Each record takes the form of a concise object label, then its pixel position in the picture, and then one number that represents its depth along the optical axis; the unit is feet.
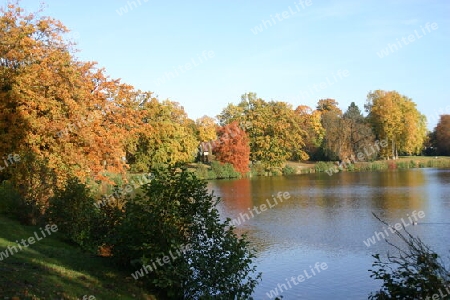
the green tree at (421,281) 21.34
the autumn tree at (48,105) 64.75
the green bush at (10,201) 50.06
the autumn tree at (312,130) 239.09
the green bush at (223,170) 180.04
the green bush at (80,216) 40.68
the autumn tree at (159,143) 156.15
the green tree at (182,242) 29.63
